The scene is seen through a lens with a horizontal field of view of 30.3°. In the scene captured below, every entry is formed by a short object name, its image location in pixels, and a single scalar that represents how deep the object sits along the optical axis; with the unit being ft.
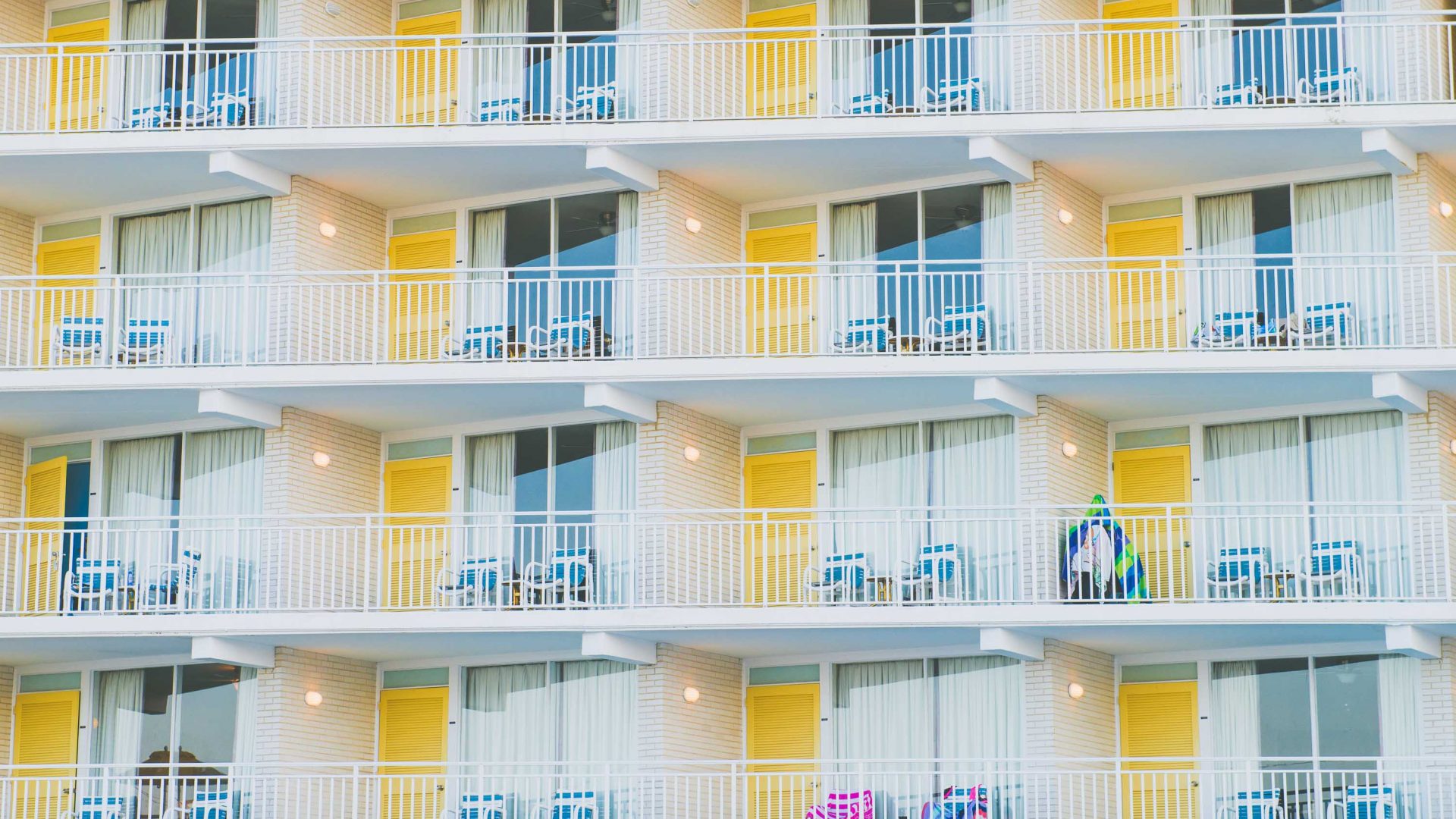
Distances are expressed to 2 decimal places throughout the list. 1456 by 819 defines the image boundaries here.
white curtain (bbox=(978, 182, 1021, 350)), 88.58
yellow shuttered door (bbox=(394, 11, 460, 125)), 96.12
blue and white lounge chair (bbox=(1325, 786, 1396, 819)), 79.97
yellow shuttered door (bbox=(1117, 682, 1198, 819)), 85.35
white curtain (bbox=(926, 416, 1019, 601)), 86.84
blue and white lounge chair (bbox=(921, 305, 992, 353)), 88.53
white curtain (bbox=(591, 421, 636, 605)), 88.74
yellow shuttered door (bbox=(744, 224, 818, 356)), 91.76
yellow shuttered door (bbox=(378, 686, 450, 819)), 90.33
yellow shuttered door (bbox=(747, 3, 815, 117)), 93.71
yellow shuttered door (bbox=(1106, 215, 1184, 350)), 89.20
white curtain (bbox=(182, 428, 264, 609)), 90.33
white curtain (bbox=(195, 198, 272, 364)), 92.48
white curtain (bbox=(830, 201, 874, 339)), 91.40
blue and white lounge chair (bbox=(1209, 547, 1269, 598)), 84.79
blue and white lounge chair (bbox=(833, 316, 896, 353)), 89.40
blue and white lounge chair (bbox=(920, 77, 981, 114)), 90.27
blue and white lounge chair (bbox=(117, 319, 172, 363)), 92.02
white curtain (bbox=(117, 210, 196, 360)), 95.14
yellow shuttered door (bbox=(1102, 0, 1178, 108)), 90.68
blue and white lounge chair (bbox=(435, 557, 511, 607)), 89.35
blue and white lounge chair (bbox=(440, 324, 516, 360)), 90.89
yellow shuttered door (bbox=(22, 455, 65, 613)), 93.66
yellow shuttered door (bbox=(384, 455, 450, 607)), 91.56
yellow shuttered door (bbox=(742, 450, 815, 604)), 89.56
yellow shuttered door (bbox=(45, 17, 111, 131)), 98.43
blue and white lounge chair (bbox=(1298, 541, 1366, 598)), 83.56
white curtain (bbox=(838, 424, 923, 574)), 88.94
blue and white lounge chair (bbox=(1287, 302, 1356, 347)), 85.97
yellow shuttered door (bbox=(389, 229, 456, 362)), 94.12
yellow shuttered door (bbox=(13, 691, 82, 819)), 93.30
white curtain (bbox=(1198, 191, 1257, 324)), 88.17
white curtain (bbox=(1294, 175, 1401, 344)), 85.87
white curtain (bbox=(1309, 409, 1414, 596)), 83.76
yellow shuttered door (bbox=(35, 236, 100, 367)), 96.84
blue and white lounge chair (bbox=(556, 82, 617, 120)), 92.68
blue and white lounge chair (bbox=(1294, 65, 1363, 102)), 87.30
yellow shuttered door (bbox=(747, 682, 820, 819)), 88.02
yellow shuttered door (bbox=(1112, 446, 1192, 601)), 86.79
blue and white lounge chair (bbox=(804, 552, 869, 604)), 87.66
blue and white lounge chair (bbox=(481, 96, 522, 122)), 94.07
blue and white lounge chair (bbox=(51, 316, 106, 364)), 92.43
